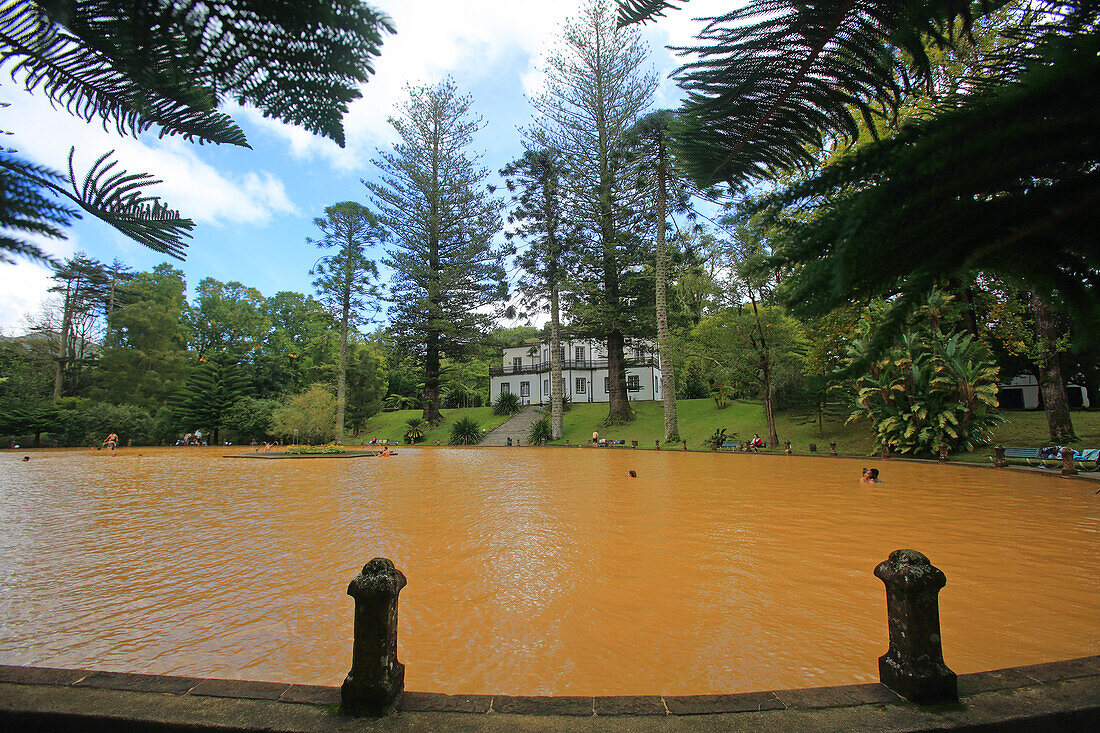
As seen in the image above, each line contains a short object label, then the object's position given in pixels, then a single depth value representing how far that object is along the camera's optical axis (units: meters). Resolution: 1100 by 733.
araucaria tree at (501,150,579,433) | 25.83
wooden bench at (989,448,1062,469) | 10.70
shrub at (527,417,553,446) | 25.11
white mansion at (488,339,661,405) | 39.16
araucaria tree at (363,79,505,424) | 30.05
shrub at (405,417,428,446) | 28.89
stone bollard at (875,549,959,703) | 1.81
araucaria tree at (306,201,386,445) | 26.47
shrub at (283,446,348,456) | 19.48
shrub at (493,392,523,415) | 33.41
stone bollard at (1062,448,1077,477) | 8.94
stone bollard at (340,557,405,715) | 1.84
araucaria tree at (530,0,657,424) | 23.92
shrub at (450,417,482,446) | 26.83
